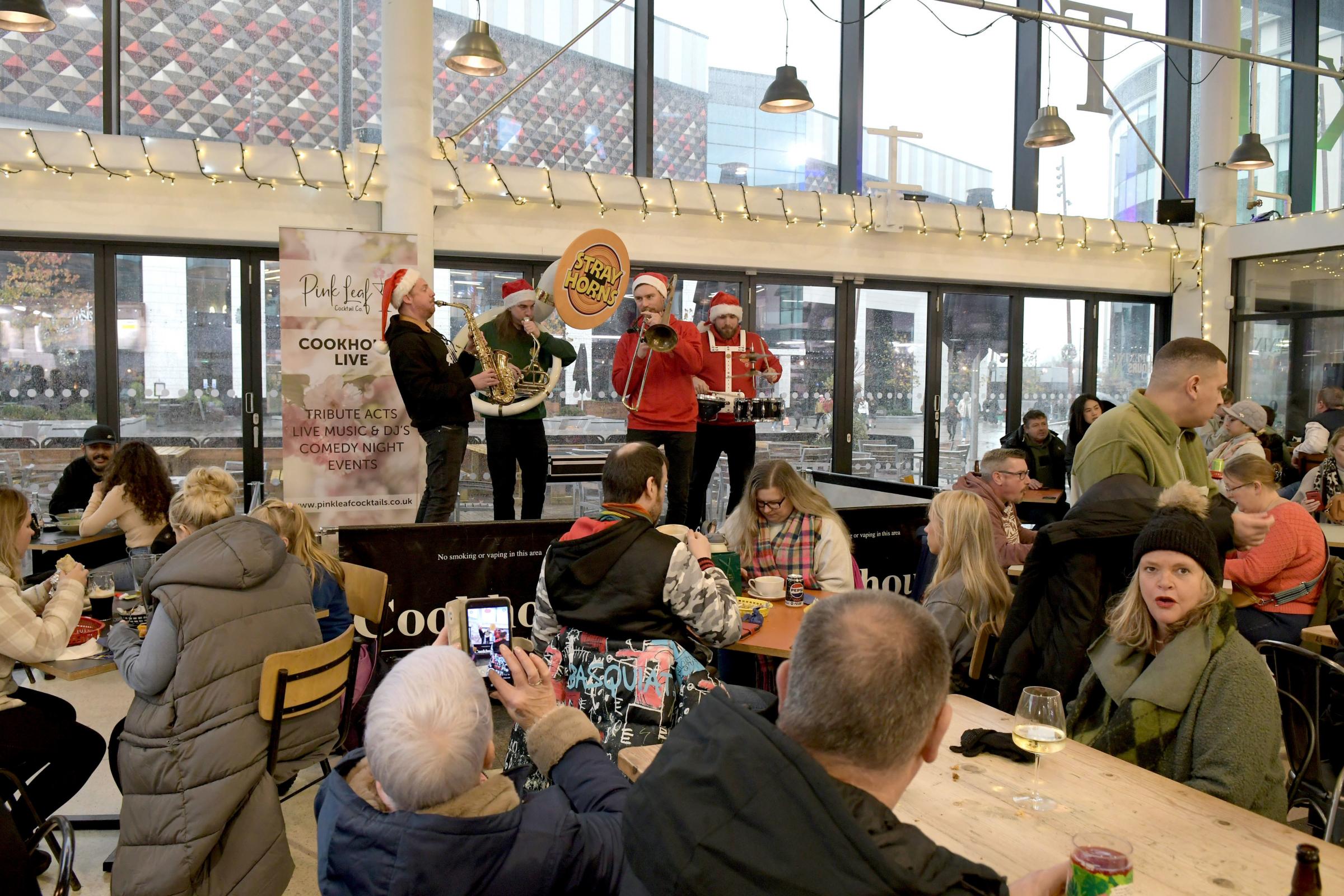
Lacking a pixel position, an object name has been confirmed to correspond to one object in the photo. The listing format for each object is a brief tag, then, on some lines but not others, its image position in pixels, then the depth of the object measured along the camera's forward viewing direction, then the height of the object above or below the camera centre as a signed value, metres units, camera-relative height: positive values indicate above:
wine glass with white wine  2.06 -0.70
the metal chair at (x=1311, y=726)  2.72 -1.01
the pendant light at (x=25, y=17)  5.18 +2.14
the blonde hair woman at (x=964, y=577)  3.47 -0.64
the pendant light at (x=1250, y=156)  8.80 +2.38
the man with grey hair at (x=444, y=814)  1.53 -0.71
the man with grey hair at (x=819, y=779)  1.17 -0.50
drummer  6.40 +0.17
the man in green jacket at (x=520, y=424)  5.91 -0.13
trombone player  5.97 +0.11
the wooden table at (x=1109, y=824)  1.70 -0.84
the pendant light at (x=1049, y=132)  7.65 +2.25
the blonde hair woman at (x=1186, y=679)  2.08 -0.65
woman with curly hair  4.92 -0.51
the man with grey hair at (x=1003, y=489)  4.61 -0.42
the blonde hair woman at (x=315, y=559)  3.79 -0.64
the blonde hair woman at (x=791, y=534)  4.19 -0.58
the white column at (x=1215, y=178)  9.59 +2.42
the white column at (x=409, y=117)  6.57 +2.02
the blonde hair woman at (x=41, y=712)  2.89 -0.99
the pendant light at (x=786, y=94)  6.99 +2.32
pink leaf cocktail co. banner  6.04 +0.12
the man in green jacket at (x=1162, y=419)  3.25 -0.04
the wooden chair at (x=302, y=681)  2.75 -0.85
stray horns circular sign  5.97 +0.81
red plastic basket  3.38 -0.84
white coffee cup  3.94 -0.76
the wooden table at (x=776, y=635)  3.23 -0.83
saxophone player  5.38 +0.11
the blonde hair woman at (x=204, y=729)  2.60 -0.93
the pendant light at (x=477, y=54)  5.96 +2.22
